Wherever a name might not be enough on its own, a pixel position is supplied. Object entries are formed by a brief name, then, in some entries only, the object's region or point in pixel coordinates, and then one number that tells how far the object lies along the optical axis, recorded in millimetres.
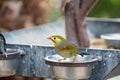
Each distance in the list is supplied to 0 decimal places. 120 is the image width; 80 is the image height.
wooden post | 4257
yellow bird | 3530
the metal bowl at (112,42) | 4857
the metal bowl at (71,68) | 3507
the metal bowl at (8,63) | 3730
